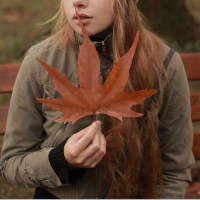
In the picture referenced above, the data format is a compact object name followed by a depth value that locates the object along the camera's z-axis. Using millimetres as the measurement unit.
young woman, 2061
